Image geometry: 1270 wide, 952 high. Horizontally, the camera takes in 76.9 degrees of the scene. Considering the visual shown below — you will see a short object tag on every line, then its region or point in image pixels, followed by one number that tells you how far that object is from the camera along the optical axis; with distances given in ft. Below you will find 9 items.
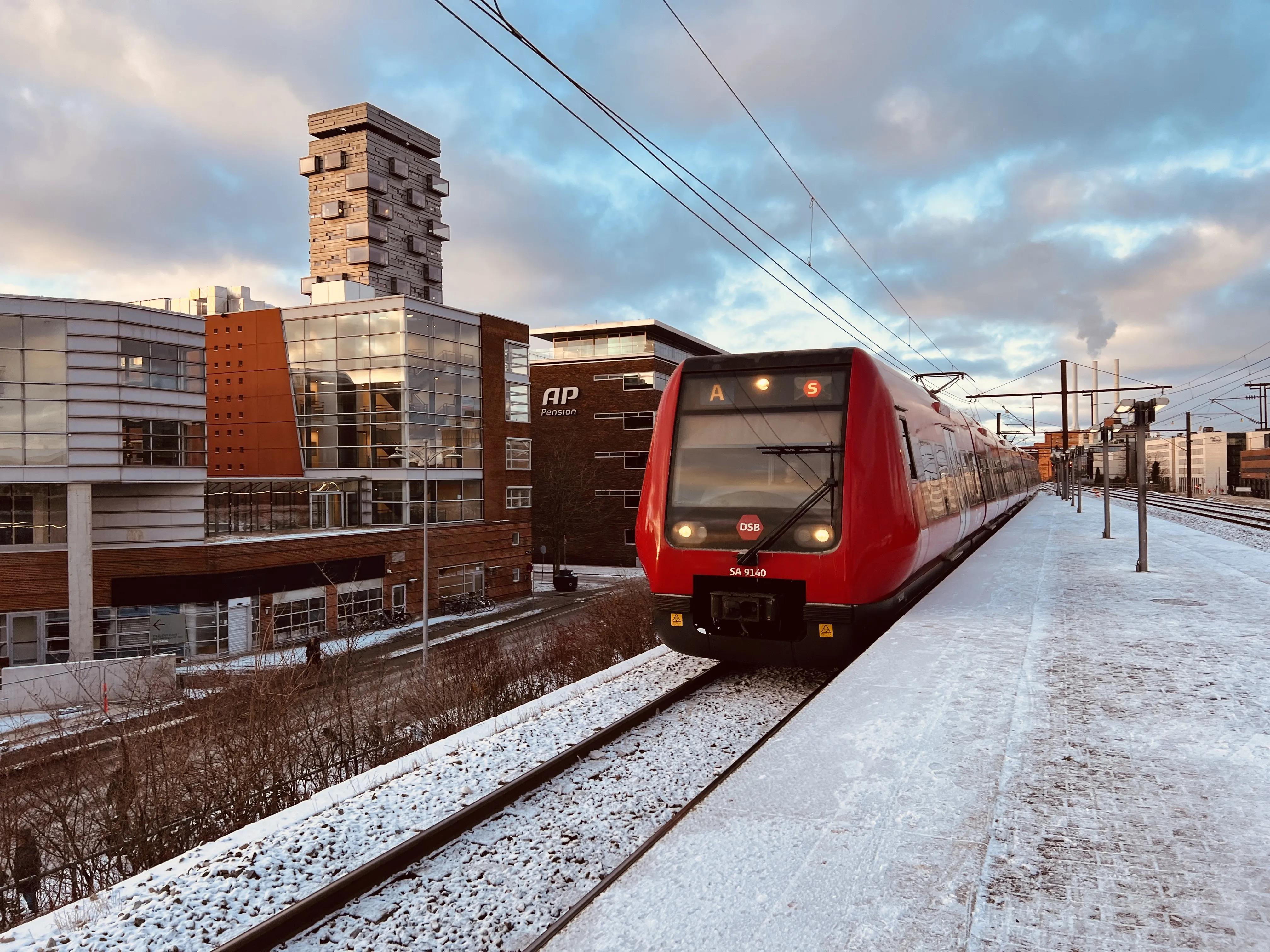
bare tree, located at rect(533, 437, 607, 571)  165.48
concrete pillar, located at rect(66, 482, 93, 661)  82.38
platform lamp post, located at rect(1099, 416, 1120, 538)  65.05
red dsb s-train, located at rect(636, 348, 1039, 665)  25.40
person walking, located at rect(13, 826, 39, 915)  25.61
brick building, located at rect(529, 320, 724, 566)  169.07
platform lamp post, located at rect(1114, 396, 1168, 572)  43.27
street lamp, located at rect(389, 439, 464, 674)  114.93
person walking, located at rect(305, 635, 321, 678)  69.82
